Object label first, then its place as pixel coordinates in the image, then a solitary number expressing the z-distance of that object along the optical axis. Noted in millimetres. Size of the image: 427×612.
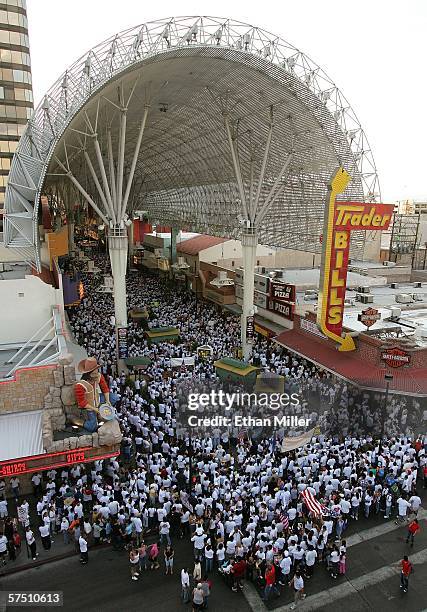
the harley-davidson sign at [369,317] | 21656
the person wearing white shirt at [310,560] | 11875
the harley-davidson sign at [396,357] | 19922
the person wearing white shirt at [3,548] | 12295
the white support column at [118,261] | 25173
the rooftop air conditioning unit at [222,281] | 36838
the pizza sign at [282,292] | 28203
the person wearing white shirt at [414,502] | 14133
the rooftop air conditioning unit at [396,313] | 25706
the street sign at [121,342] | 25812
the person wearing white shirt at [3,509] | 13758
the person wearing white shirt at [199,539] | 12227
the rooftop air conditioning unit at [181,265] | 44250
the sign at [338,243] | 20953
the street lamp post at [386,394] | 18533
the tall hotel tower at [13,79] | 54344
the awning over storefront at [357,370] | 19438
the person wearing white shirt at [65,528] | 13080
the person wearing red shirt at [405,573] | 11453
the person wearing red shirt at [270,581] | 11127
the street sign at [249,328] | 28438
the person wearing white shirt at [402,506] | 14178
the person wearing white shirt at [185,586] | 11133
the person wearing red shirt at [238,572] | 11523
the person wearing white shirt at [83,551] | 12405
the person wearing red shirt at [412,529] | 13066
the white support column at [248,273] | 28406
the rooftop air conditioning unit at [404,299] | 29370
